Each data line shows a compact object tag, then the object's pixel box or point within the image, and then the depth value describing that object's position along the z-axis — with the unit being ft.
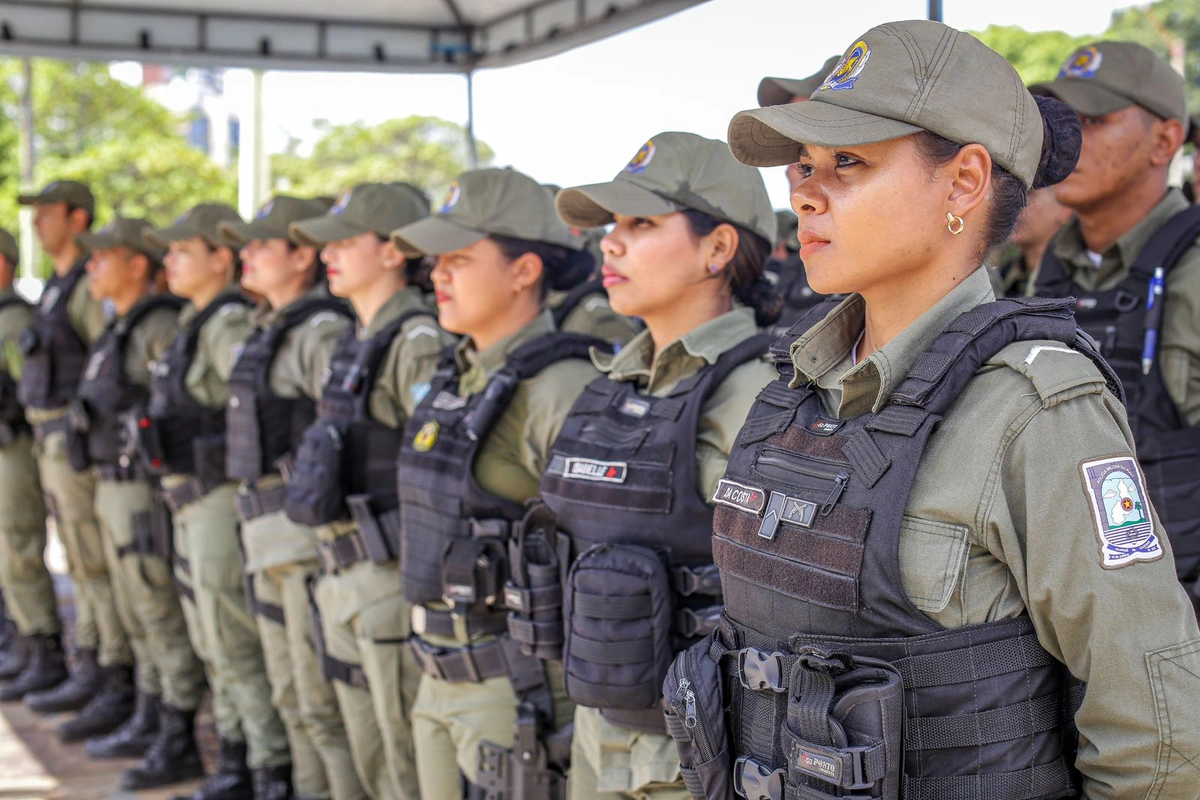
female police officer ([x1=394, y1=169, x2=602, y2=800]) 9.74
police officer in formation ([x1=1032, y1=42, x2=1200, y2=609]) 9.19
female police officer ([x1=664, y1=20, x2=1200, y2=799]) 4.64
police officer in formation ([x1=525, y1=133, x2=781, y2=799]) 7.52
